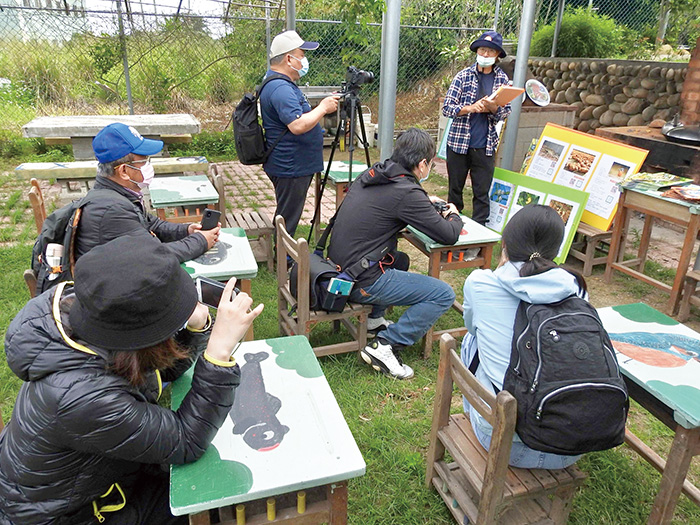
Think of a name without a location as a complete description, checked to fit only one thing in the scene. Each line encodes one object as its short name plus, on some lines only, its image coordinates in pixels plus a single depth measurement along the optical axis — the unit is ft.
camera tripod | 12.88
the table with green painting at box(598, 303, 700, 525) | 6.30
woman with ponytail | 6.29
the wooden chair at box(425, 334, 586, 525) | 5.77
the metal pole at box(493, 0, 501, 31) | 27.90
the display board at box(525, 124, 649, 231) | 15.03
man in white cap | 12.75
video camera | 12.71
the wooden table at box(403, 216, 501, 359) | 11.31
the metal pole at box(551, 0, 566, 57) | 26.20
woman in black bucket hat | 4.36
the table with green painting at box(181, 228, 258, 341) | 9.48
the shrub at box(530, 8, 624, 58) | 26.99
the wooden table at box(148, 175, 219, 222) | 13.42
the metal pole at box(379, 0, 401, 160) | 14.08
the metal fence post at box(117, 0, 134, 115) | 24.86
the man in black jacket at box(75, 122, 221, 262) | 8.32
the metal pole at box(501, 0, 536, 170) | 17.16
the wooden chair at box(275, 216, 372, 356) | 9.45
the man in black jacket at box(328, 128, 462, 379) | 10.00
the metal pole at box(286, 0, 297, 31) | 19.49
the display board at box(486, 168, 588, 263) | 14.99
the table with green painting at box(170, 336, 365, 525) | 4.85
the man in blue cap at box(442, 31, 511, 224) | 15.31
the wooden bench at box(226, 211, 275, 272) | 14.88
